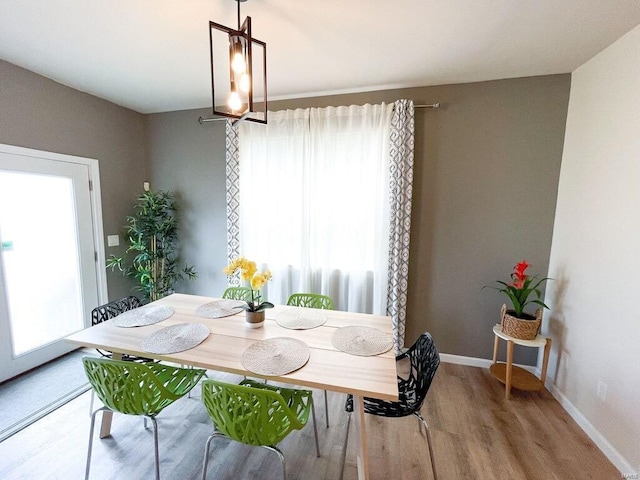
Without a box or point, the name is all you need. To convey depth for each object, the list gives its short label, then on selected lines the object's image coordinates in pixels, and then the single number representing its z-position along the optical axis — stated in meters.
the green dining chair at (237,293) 2.45
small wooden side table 2.15
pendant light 1.35
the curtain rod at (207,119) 3.15
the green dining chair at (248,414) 1.14
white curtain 2.69
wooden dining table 1.23
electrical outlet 1.77
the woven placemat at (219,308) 1.95
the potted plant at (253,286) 1.68
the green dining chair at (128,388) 1.31
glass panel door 2.32
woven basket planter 2.15
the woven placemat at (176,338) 1.48
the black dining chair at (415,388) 1.45
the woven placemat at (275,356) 1.31
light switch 3.15
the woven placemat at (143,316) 1.79
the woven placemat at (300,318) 1.79
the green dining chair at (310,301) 2.26
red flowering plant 2.19
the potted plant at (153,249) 3.14
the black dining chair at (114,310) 1.95
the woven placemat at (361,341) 1.49
